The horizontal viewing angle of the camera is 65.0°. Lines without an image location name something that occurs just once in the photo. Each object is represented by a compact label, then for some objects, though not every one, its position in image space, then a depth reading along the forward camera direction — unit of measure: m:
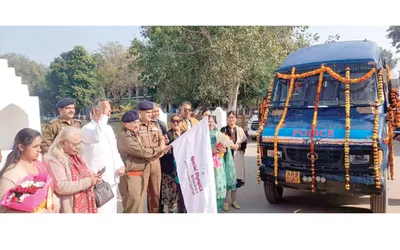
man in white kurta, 3.48
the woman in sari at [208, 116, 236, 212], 4.41
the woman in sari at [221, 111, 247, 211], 4.93
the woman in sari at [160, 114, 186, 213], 4.26
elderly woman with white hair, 2.92
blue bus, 3.85
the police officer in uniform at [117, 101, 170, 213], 3.70
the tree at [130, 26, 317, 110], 11.09
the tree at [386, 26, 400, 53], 18.50
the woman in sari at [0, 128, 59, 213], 2.61
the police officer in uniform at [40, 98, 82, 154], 3.70
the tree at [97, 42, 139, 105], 24.22
